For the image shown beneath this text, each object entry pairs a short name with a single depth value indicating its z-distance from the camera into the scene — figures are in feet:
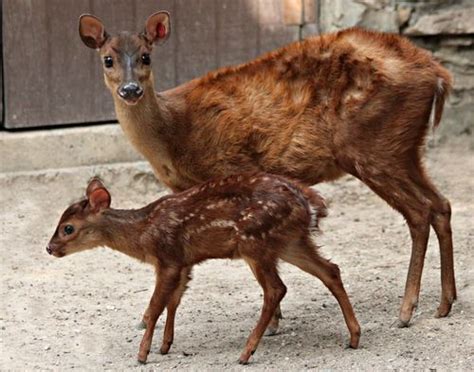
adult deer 45.19
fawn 41.19
